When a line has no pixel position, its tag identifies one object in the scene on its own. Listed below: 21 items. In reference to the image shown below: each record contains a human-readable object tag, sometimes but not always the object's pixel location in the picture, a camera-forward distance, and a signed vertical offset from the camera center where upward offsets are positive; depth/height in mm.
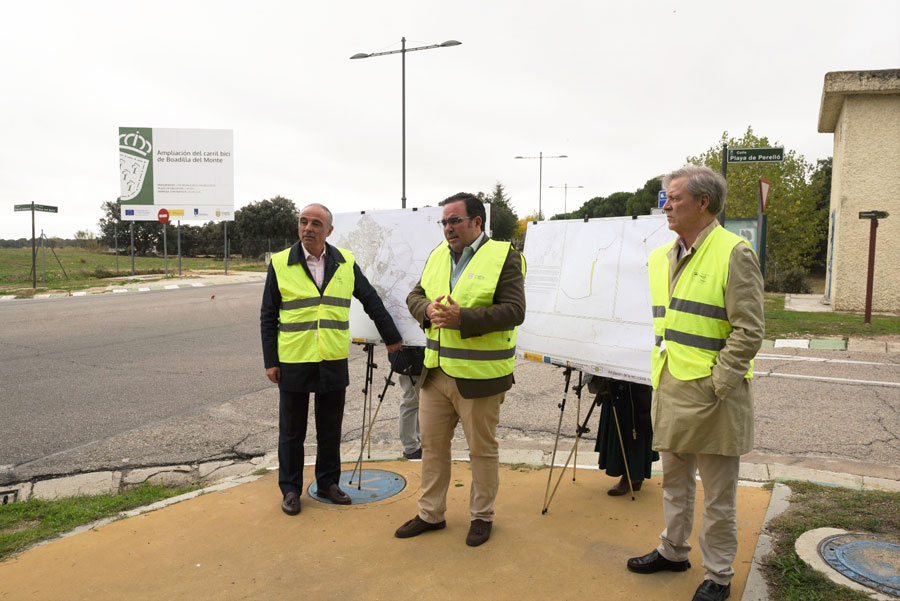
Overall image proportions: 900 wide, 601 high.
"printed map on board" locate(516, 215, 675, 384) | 4109 -233
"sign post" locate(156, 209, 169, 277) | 32938 +1703
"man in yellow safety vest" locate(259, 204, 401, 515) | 4398 -583
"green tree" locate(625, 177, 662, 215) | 57244 +5663
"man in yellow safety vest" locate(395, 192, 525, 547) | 3703 -532
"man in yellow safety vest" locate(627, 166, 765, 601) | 2912 -414
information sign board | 36719 +4389
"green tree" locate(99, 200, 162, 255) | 51062 +1010
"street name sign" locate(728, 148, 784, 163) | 11336 +1879
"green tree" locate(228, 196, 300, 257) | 54906 +2620
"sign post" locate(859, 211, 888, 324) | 12570 +513
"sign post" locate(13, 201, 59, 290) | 23234 +1377
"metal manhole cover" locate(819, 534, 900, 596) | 3074 -1459
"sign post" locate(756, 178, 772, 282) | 12075 +1108
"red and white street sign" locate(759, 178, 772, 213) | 12033 +1350
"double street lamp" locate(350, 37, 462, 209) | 20569 +6386
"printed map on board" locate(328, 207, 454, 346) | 5172 +28
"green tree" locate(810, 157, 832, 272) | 28244 +3437
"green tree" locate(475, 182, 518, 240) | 49562 +3215
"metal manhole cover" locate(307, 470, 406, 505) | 4590 -1680
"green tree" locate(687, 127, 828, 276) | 26000 +2364
